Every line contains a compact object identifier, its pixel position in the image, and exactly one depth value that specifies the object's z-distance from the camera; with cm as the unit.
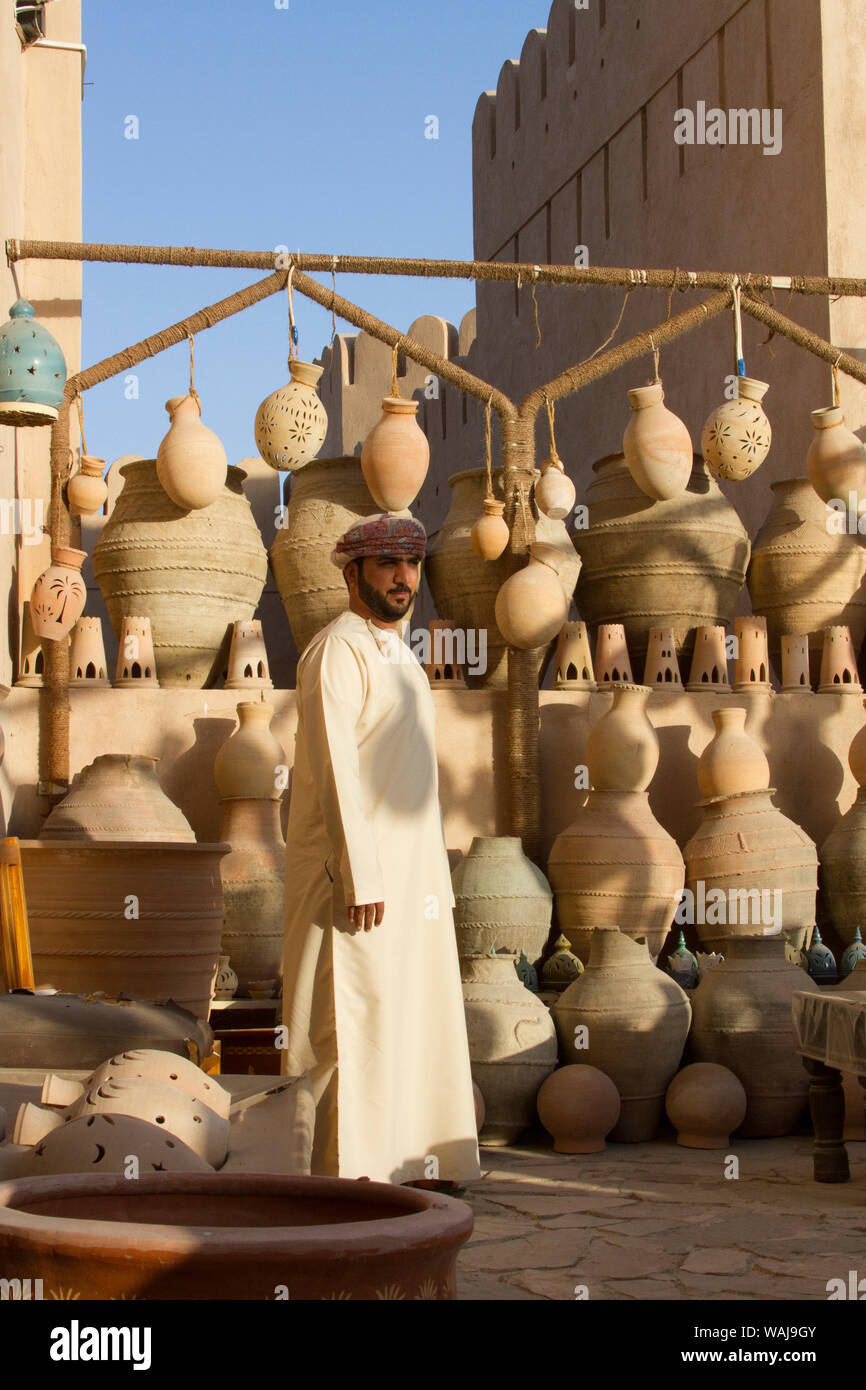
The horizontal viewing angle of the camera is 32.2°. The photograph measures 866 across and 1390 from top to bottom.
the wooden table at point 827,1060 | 410
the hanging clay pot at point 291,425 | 642
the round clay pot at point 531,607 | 648
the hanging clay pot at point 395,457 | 637
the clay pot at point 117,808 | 554
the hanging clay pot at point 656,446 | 668
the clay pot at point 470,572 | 738
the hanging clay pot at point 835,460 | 670
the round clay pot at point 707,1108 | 488
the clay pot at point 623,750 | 641
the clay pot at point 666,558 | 743
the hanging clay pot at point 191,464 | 661
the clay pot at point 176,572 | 699
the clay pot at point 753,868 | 628
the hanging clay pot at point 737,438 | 664
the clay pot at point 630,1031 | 498
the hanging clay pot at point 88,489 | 638
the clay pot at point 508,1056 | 493
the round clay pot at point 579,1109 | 482
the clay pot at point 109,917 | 457
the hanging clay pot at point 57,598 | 595
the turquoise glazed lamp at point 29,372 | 425
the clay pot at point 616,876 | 628
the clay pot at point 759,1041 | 502
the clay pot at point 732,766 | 641
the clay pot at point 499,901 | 620
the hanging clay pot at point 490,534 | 668
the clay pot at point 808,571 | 766
